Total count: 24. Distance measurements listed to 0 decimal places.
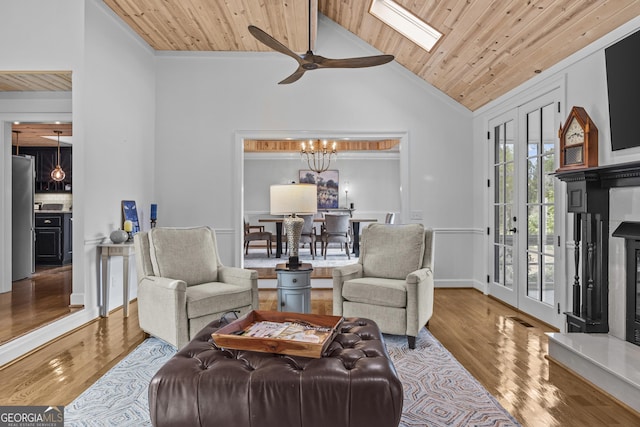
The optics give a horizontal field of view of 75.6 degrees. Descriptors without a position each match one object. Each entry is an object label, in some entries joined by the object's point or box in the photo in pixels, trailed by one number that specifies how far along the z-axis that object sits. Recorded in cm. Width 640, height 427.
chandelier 972
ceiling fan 291
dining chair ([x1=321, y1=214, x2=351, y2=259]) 792
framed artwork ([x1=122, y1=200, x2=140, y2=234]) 460
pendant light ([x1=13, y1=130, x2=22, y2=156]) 664
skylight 443
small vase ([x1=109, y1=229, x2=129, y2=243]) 411
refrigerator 539
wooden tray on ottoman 181
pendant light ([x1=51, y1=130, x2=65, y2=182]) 730
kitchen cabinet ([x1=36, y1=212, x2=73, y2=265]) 679
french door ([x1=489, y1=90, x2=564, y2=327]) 385
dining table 819
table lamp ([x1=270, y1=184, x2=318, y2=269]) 314
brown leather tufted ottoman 159
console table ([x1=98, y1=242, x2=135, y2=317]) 405
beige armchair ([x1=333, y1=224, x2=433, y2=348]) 323
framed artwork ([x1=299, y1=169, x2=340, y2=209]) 1097
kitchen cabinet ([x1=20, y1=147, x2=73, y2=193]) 814
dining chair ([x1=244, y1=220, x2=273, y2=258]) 792
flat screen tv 268
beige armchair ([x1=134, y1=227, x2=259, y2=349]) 304
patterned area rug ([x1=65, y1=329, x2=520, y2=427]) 209
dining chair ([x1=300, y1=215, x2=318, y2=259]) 787
